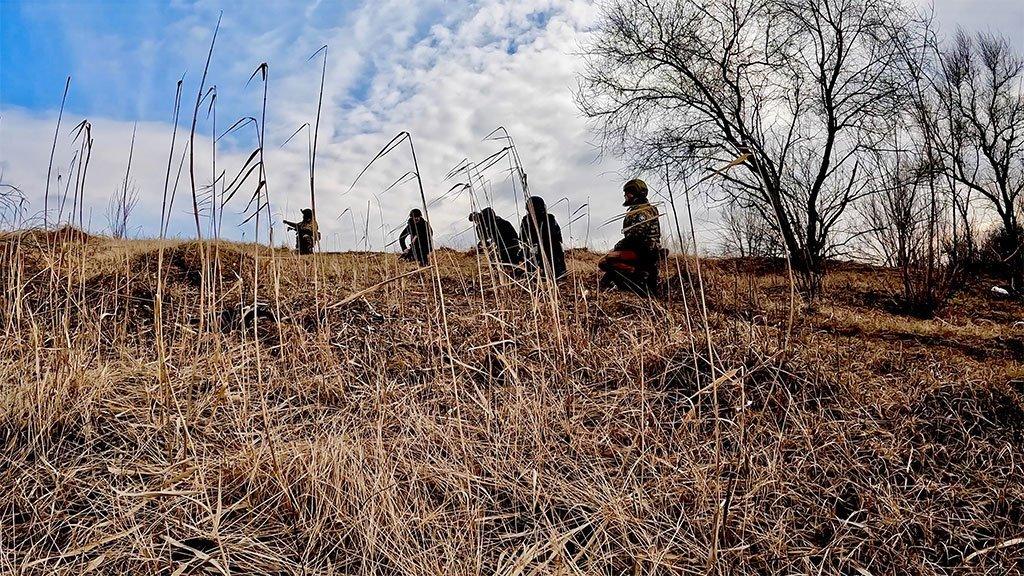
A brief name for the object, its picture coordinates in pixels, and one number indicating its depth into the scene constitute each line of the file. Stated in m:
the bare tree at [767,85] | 10.20
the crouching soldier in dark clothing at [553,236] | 6.26
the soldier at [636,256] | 5.95
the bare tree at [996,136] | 13.22
